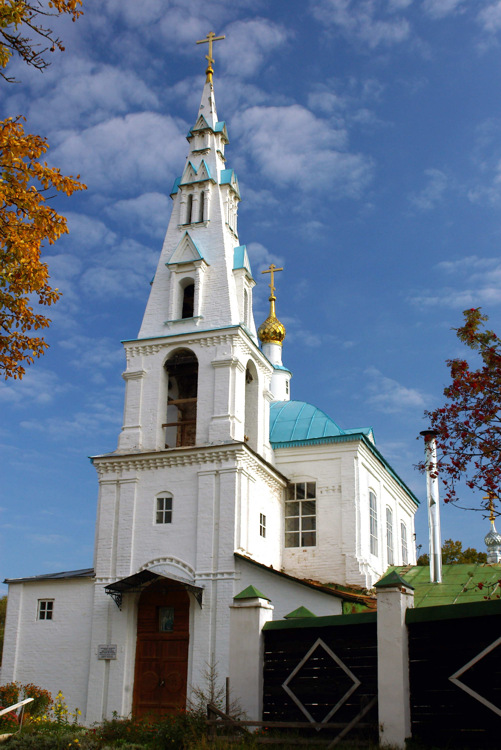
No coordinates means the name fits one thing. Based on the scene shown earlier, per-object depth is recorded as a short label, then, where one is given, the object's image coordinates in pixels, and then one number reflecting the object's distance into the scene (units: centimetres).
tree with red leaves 953
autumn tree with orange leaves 964
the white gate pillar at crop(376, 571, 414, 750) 912
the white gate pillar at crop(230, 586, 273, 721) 1081
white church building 1922
